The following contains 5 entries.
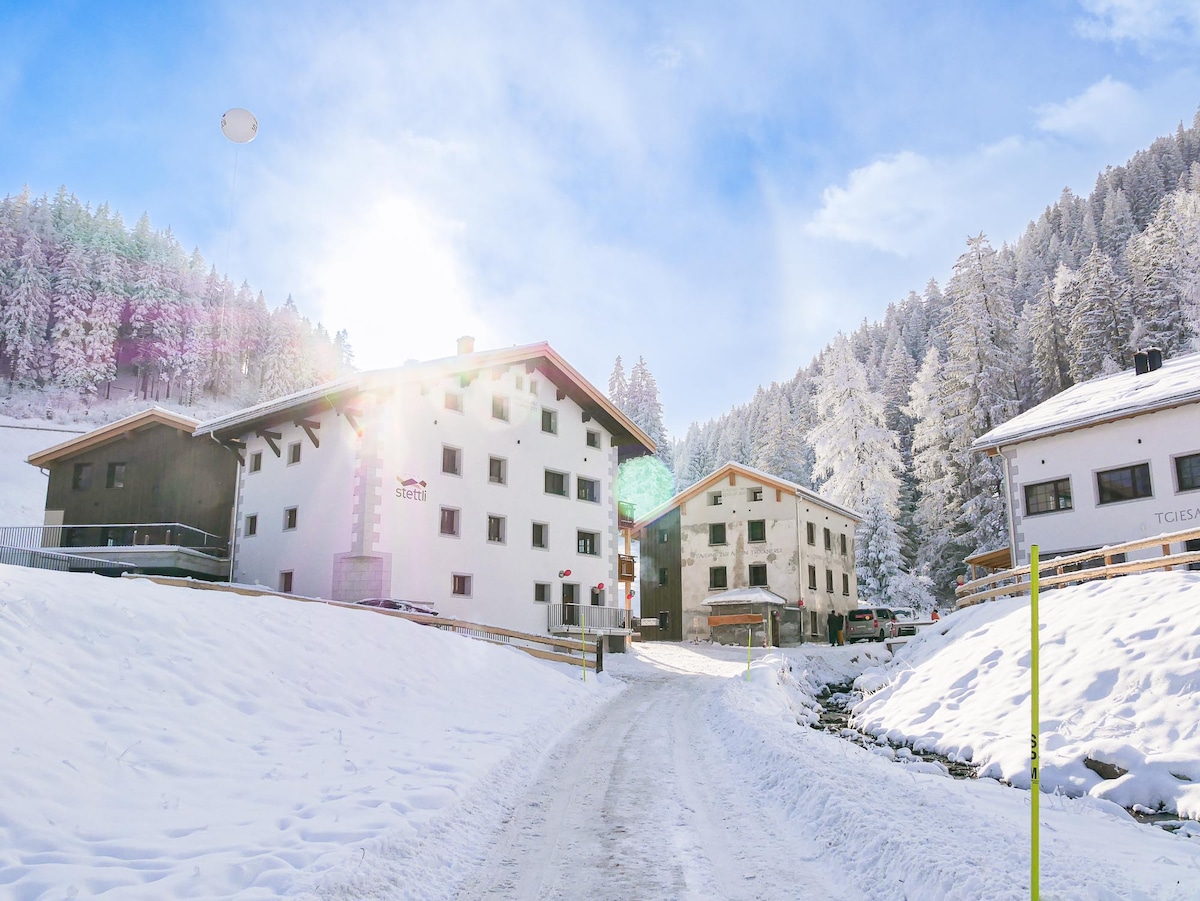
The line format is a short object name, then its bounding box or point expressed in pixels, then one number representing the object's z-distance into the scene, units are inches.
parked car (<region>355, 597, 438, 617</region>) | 893.2
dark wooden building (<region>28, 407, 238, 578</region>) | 1248.2
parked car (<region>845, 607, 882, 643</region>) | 1520.7
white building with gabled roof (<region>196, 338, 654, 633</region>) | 1060.5
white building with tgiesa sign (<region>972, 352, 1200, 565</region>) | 948.0
